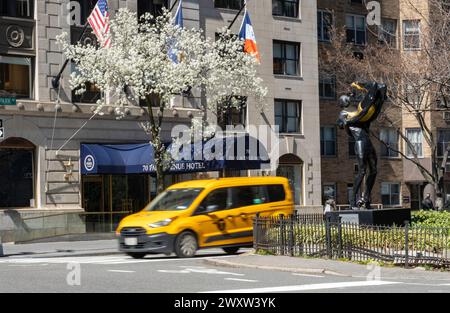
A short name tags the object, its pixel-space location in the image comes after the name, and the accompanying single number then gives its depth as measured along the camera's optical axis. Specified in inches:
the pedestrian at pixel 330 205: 1515.7
